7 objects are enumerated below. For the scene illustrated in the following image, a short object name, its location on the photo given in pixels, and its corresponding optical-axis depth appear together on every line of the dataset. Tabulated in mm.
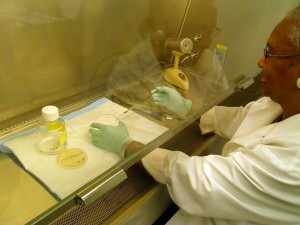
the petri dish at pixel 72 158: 895
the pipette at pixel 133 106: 1229
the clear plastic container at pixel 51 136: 949
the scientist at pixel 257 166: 814
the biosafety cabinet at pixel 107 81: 817
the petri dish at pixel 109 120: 1133
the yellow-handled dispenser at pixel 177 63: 1472
